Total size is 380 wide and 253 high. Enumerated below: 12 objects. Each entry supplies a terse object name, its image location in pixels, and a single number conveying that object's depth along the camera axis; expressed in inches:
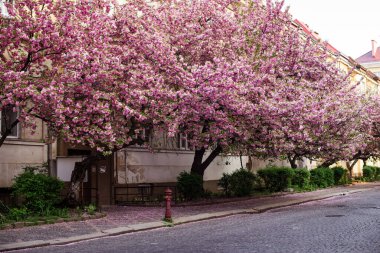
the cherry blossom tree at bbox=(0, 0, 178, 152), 532.4
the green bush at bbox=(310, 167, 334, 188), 1375.5
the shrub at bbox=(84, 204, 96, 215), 616.2
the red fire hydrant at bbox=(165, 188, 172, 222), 574.1
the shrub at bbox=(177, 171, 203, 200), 824.3
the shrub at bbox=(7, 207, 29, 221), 544.1
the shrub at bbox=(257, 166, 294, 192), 1107.3
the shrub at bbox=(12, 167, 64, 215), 591.2
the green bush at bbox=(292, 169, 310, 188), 1259.3
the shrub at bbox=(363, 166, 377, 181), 1964.8
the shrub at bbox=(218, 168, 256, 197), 941.8
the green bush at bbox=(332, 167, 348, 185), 1546.5
